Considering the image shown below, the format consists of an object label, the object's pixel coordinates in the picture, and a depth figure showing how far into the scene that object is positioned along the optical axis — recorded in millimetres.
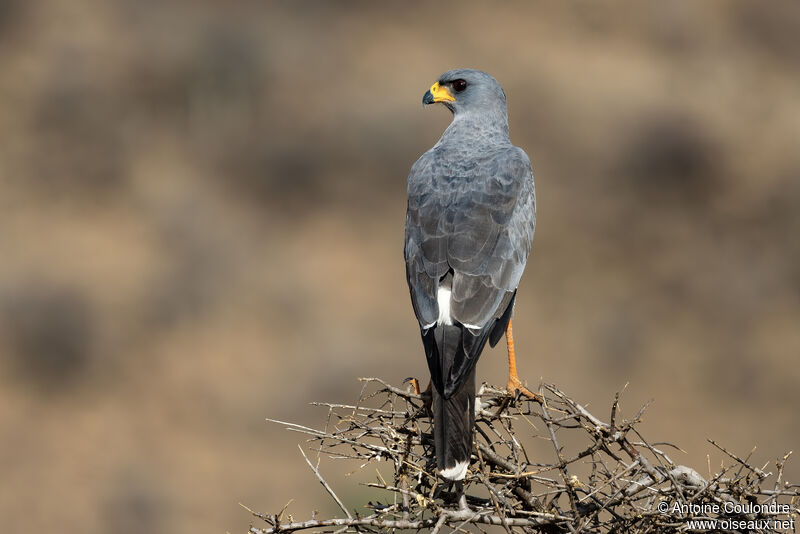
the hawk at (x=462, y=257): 9242
